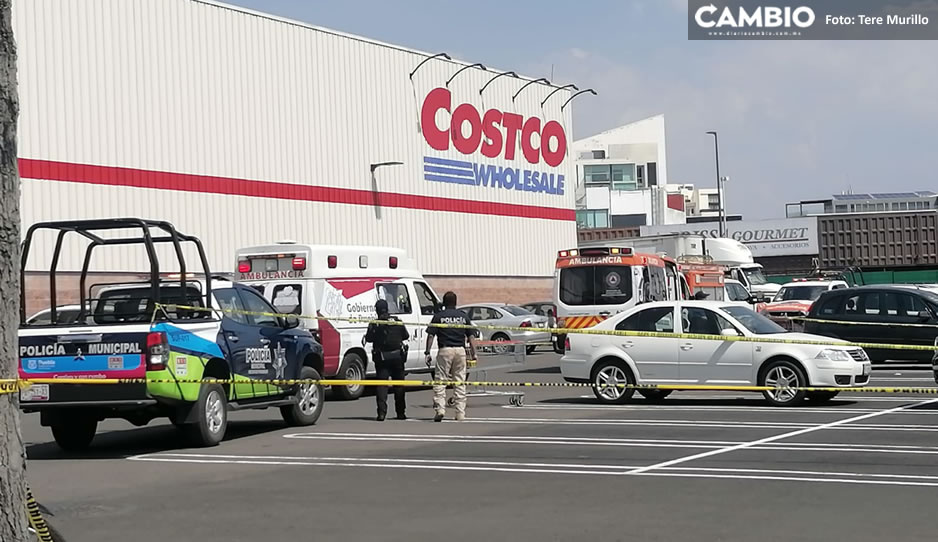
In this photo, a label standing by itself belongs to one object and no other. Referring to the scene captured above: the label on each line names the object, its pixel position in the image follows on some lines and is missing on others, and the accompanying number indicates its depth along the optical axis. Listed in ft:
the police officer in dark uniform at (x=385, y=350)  56.18
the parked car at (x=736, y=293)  124.33
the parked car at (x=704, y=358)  57.52
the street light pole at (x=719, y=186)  198.80
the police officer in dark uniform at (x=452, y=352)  55.57
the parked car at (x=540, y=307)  130.11
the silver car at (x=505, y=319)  112.47
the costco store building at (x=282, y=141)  105.70
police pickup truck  43.21
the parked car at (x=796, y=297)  120.26
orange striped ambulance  85.35
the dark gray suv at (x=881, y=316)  79.46
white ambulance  67.36
